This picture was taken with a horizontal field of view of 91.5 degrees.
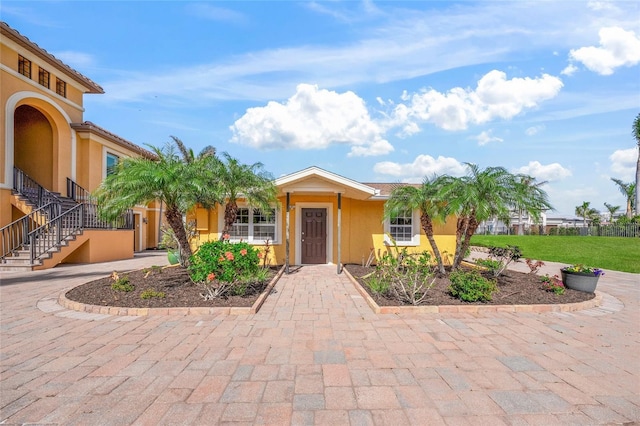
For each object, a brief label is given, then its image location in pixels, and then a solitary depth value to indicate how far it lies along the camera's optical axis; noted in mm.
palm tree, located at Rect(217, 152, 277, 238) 8617
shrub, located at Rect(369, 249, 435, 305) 6172
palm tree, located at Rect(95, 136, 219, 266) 7328
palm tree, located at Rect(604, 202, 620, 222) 39594
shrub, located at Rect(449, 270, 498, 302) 6164
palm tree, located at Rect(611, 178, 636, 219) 34062
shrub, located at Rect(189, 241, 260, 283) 5934
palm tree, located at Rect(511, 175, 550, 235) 7570
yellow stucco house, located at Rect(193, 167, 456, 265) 11898
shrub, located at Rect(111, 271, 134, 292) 6738
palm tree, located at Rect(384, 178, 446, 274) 8805
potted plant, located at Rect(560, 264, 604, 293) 7121
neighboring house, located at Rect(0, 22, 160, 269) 11820
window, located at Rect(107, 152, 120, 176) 16672
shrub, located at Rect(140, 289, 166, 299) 6201
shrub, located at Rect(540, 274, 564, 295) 6949
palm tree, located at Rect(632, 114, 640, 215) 28328
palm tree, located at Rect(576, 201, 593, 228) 45125
